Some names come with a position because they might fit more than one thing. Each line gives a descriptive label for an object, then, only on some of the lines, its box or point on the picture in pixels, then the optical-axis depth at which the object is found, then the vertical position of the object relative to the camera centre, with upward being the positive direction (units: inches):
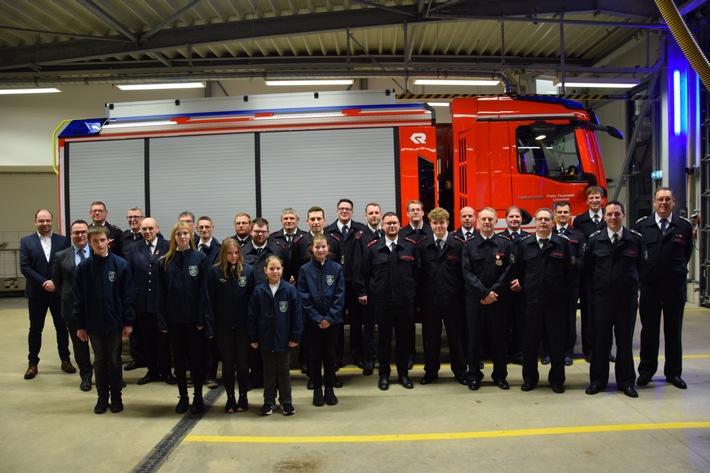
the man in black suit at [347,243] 226.7 -7.3
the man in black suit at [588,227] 237.5 -2.1
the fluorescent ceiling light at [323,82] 424.2 +127.1
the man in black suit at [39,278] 230.5 -21.4
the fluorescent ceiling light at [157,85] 415.5 +124.2
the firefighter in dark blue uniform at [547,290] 194.2 -25.9
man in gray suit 210.1 -15.6
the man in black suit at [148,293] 216.7 -27.8
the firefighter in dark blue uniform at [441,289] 205.2 -26.2
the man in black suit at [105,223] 238.5 +4.1
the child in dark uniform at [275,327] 175.9 -35.1
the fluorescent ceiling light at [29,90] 458.9 +131.6
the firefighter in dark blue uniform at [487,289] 200.5 -25.8
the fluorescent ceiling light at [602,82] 378.0 +107.2
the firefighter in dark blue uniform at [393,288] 201.2 -24.9
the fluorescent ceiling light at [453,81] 434.0 +126.7
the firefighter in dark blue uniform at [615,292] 189.0 -26.9
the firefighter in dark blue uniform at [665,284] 198.7 -25.1
